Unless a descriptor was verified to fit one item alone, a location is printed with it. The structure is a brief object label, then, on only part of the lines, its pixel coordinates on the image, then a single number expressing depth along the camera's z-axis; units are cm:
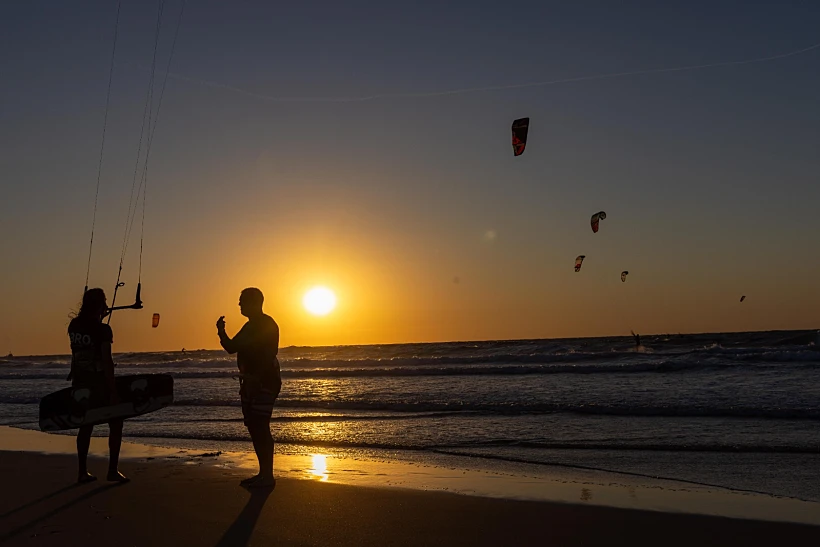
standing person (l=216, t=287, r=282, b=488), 728
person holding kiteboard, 725
